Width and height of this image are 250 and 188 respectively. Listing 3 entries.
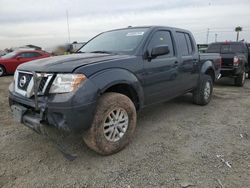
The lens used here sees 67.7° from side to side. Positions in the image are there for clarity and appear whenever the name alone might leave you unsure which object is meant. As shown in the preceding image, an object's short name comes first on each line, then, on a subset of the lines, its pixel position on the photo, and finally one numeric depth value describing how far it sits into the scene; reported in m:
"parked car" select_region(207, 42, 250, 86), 6.70
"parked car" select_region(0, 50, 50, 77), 9.94
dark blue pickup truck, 2.23
